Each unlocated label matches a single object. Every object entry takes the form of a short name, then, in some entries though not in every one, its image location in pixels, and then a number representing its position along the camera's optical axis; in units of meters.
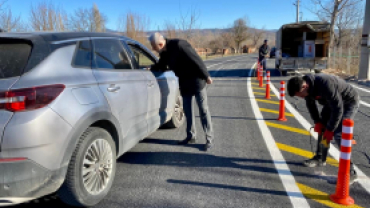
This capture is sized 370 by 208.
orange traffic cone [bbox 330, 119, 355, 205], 3.11
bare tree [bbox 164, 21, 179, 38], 31.61
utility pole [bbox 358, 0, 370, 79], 13.51
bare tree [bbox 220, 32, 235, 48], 81.69
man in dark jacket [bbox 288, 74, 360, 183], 3.47
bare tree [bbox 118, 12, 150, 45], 34.16
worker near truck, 17.12
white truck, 16.41
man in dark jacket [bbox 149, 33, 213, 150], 4.62
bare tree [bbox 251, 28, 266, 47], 100.88
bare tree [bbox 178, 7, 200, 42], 29.74
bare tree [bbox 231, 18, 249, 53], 84.62
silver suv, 2.43
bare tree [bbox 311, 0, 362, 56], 20.12
